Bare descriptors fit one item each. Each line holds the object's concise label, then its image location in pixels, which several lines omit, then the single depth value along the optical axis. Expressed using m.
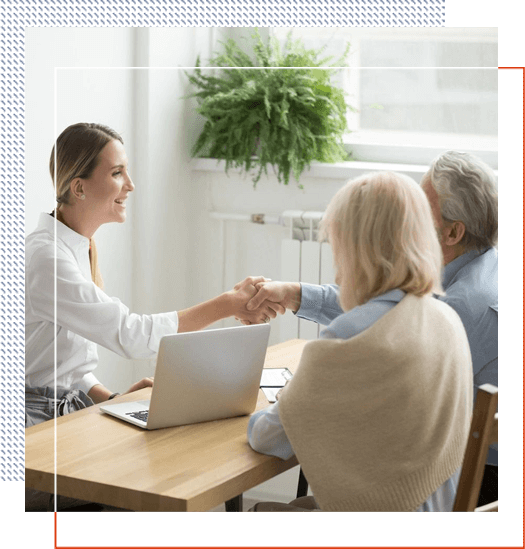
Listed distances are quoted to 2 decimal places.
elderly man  4.35
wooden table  3.86
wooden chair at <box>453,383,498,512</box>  3.81
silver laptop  4.14
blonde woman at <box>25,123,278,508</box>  4.57
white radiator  5.90
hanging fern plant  5.85
